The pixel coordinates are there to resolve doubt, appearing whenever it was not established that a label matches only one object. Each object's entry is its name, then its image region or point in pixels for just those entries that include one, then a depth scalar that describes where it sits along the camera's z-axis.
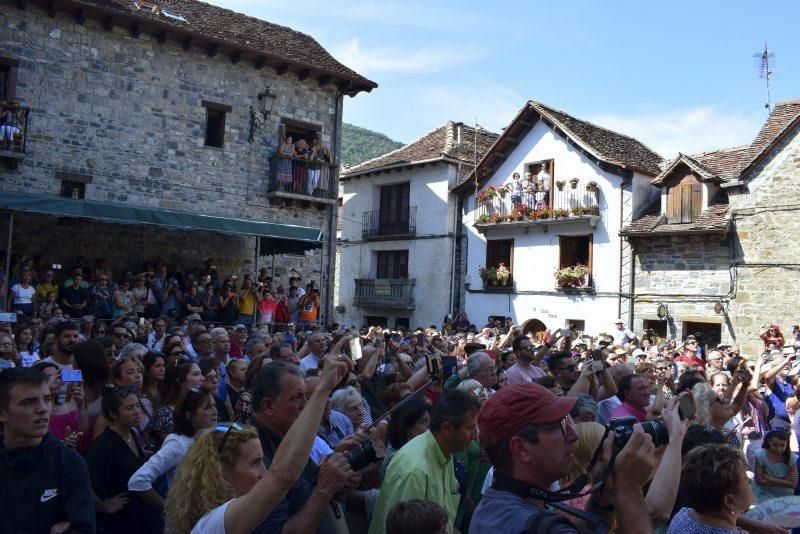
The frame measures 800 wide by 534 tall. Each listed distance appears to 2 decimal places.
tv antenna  23.52
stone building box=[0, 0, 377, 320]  15.25
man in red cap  2.24
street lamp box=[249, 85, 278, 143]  18.20
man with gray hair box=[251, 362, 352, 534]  2.81
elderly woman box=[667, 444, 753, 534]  2.95
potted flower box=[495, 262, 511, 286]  23.80
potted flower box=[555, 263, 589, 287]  21.79
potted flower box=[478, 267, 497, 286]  24.22
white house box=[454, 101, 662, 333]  21.41
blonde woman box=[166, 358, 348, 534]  2.36
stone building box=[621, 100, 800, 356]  18.30
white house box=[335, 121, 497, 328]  25.72
